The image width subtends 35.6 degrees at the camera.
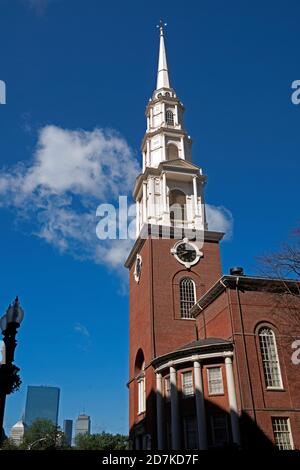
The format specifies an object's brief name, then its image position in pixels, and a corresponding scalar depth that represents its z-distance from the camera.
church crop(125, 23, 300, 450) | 25.25
